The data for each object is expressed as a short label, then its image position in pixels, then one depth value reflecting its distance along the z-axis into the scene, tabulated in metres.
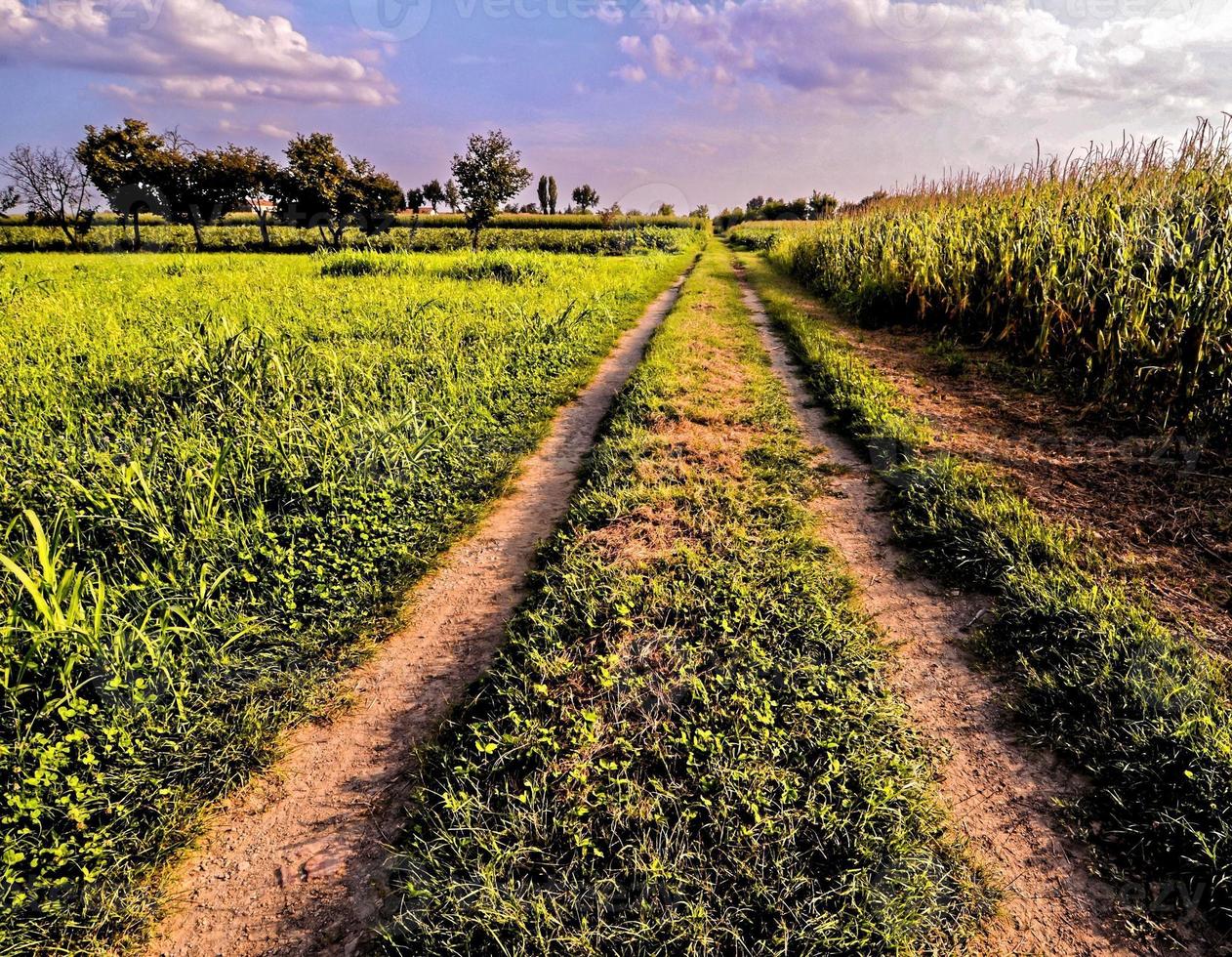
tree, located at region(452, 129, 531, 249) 30.84
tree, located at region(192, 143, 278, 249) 41.09
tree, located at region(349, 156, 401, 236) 36.72
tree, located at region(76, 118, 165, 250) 38.72
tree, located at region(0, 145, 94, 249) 44.56
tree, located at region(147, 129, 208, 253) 40.94
